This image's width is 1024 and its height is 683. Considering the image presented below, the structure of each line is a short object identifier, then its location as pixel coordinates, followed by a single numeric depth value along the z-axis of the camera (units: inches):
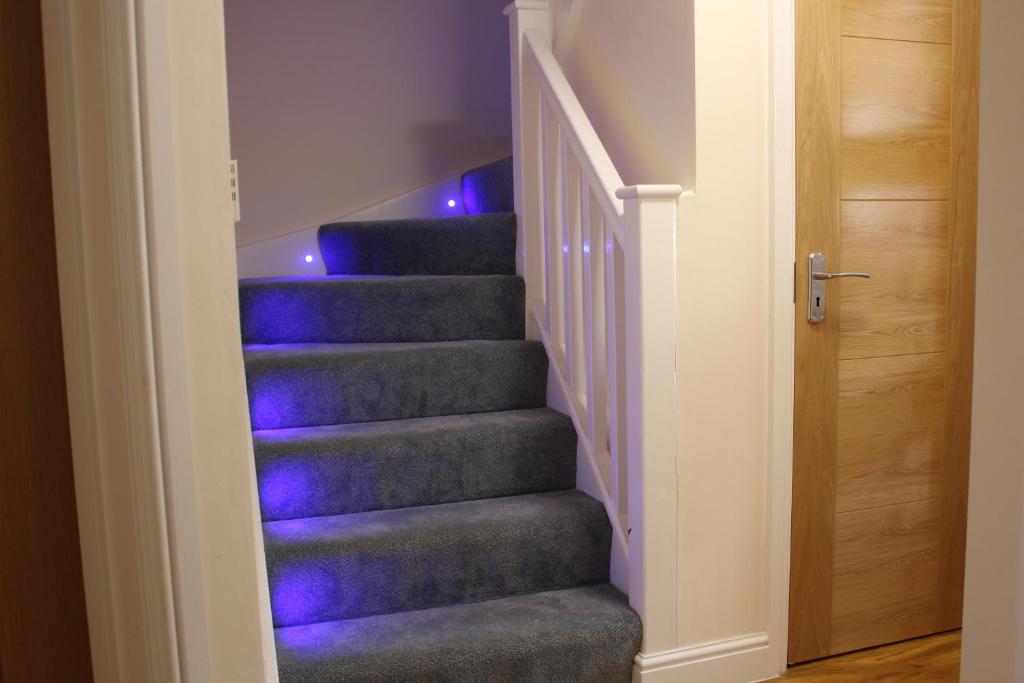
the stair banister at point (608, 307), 79.0
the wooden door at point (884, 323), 85.3
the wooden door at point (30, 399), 32.2
